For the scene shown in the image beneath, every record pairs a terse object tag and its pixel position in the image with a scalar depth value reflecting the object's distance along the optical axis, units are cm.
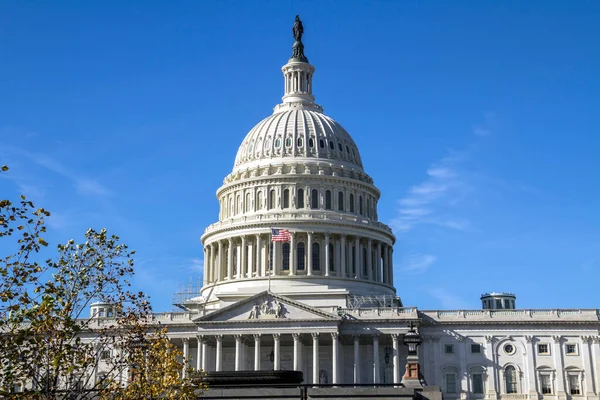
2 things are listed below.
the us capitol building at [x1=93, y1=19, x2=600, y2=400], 9762
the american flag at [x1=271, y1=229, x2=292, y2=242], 10828
